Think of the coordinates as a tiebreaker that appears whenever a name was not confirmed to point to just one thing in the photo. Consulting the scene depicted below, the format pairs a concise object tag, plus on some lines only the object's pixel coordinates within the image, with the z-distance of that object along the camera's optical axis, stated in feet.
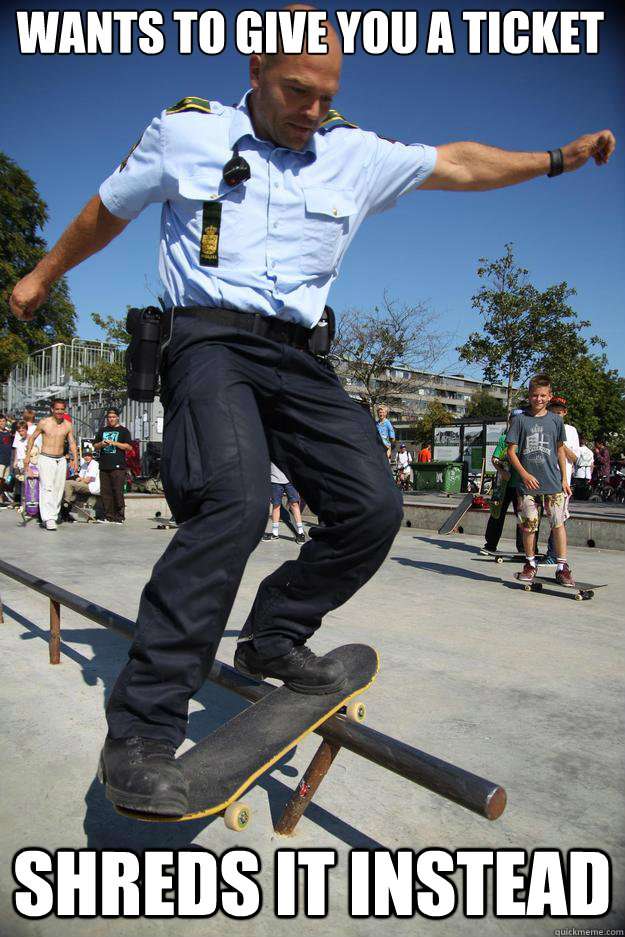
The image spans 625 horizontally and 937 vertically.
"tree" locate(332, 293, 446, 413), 93.09
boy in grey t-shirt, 22.85
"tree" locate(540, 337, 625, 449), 78.79
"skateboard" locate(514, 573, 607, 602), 21.31
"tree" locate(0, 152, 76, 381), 96.43
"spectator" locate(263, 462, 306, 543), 33.37
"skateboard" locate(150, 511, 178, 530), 40.07
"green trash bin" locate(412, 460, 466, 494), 74.38
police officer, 5.99
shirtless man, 38.47
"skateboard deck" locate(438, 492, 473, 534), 38.37
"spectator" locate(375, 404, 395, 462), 41.24
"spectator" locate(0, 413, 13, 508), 52.90
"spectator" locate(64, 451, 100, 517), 42.98
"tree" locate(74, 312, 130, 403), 96.63
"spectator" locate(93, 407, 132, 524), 41.65
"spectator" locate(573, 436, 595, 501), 61.00
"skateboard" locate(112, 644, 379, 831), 5.75
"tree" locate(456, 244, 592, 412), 75.36
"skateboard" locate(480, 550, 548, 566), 27.37
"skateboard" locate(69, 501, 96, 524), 42.93
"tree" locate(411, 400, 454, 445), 193.47
